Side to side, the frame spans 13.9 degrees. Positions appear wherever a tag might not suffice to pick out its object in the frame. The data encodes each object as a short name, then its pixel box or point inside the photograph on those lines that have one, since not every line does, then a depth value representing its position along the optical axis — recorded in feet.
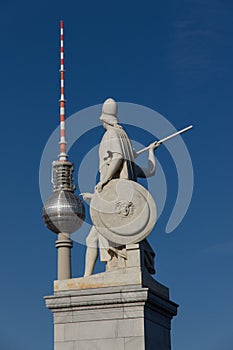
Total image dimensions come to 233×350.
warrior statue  84.07
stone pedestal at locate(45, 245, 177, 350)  79.87
